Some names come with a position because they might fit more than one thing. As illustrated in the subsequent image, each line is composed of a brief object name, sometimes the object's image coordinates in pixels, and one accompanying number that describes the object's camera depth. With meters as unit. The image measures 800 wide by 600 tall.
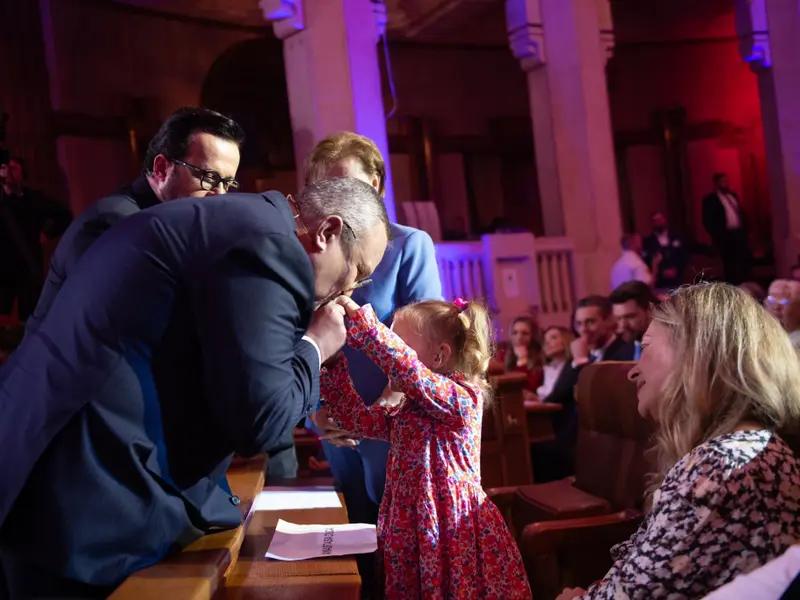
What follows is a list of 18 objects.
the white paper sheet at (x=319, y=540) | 1.69
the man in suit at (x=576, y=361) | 3.90
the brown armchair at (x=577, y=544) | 2.34
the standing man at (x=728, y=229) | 10.98
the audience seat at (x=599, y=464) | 2.55
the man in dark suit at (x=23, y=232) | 5.82
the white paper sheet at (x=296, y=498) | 2.20
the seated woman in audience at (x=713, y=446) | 1.40
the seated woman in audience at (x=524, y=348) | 5.30
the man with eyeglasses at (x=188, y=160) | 2.06
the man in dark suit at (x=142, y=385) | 1.29
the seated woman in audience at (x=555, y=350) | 5.03
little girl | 2.06
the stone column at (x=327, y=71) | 7.07
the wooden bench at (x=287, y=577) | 1.46
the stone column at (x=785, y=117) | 9.39
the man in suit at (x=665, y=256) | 9.36
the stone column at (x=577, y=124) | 8.66
